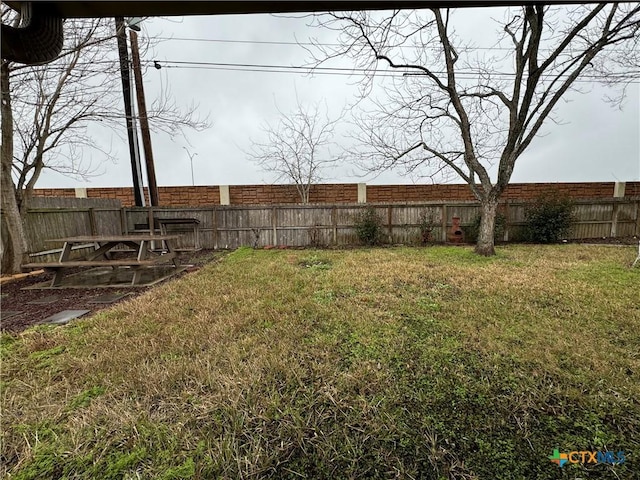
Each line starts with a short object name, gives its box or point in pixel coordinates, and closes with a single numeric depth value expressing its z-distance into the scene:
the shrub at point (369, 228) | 8.62
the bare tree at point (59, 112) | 5.05
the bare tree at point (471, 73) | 5.09
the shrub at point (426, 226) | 8.70
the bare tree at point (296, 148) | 11.30
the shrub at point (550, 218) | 8.37
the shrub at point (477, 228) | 8.59
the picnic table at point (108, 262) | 4.55
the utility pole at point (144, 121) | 7.12
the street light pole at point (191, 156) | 9.57
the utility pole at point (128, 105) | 6.60
